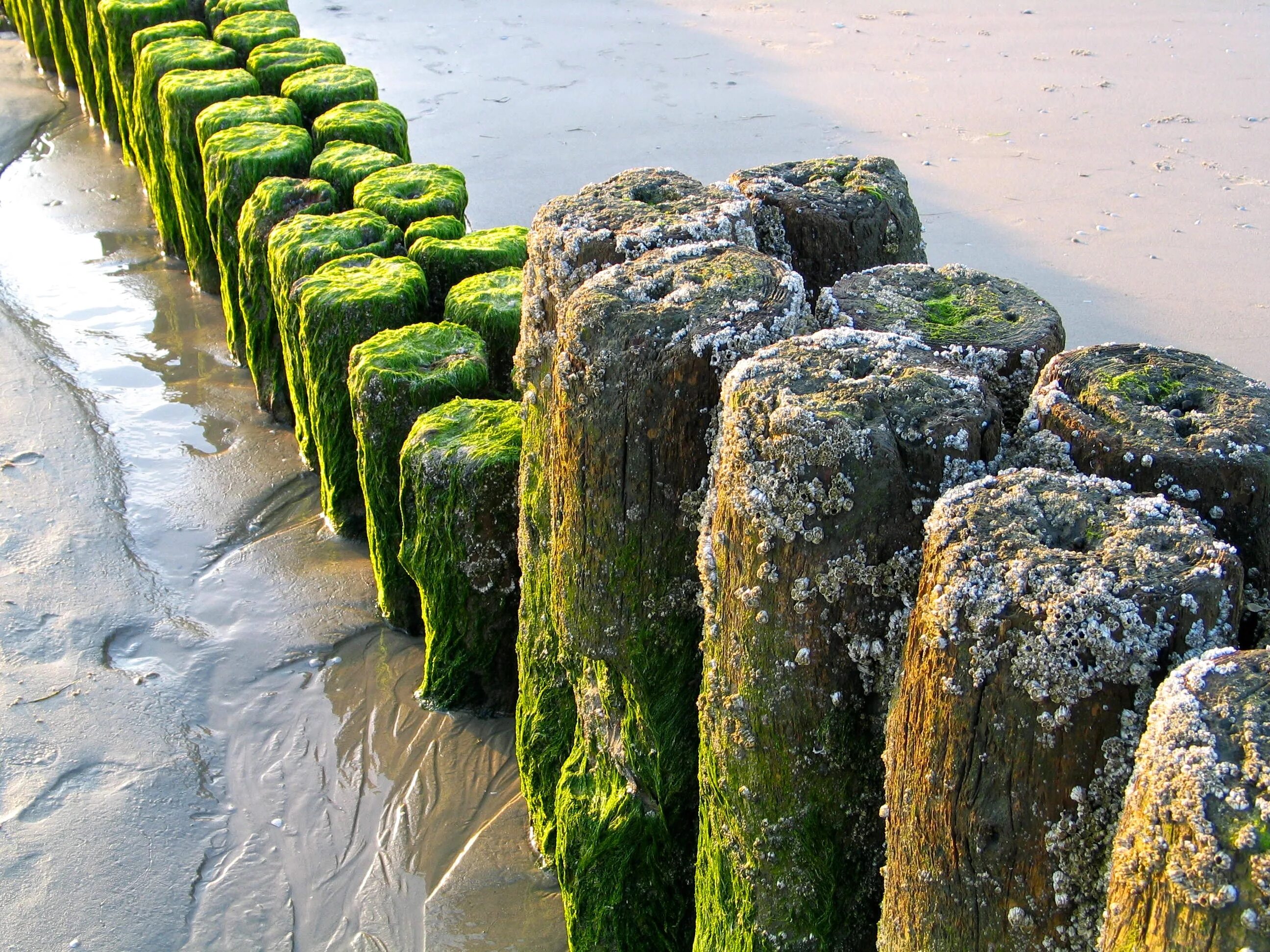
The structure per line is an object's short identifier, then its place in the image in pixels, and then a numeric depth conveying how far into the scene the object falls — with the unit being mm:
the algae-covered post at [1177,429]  1666
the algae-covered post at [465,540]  3133
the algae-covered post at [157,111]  5535
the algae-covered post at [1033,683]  1446
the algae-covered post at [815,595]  1767
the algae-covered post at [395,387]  3406
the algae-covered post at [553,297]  2408
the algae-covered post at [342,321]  3678
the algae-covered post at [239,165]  4539
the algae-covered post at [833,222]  2623
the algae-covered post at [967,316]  2047
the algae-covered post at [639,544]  2094
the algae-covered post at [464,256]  3848
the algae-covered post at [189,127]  5156
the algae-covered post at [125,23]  6223
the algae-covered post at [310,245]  3967
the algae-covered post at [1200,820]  1197
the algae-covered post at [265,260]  4297
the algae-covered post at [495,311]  3568
